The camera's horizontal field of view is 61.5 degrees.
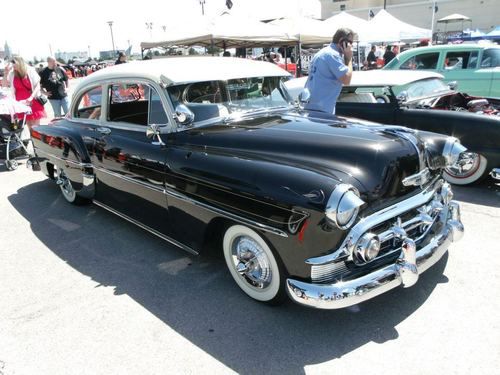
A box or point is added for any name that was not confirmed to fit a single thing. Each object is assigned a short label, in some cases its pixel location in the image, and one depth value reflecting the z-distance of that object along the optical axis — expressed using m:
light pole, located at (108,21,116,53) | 42.05
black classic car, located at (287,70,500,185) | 4.84
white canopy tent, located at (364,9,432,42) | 16.30
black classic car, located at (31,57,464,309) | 2.41
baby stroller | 6.83
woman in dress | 7.32
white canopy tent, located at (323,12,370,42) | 15.60
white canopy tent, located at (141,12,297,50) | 10.13
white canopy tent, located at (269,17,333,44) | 12.34
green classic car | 8.59
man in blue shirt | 4.71
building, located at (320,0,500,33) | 51.09
